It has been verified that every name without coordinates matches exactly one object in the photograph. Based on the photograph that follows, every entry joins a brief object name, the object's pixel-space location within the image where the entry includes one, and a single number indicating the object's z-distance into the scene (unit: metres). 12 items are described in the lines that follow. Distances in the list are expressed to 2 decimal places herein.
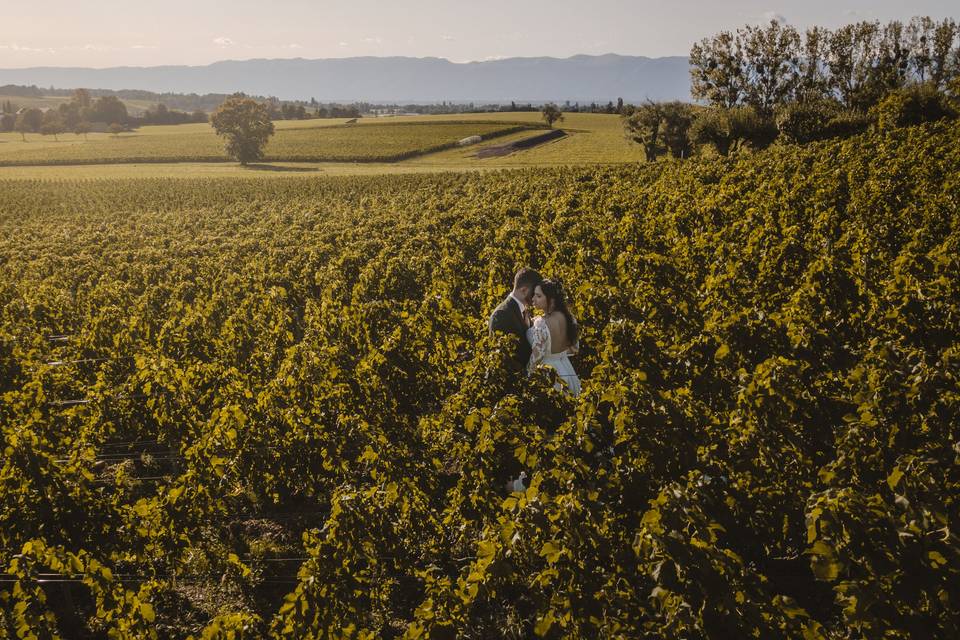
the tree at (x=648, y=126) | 55.44
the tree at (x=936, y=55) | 66.94
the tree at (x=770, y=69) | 64.06
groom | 7.04
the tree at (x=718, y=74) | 65.19
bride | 6.84
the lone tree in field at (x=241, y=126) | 71.50
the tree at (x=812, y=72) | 64.25
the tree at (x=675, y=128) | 54.69
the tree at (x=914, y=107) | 43.53
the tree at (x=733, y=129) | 49.28
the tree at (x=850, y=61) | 66.38
